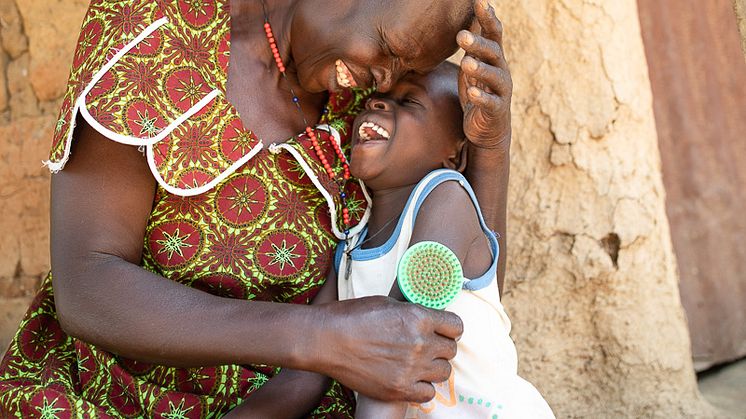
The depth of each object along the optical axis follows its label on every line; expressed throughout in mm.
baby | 1952
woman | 1779
